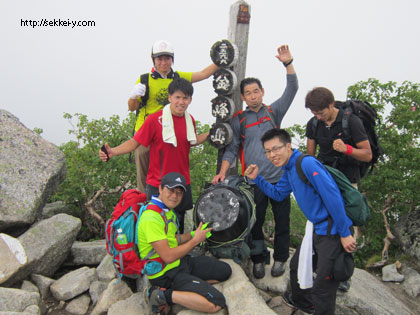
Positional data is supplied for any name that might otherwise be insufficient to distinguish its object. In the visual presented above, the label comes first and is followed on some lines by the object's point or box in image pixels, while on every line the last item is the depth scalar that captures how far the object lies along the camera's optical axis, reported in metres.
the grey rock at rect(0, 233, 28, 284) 5.38
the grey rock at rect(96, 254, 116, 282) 6.03
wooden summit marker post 5.66
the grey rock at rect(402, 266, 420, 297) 6.72
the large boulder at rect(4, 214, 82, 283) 6.04
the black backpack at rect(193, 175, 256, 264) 4.99
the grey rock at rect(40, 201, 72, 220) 8.37
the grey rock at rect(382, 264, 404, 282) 7.11
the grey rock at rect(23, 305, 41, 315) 4.82
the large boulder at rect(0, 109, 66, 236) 6.29
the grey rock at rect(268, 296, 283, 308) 4.97
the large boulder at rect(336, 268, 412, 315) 5.14
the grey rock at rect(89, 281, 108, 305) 5.68
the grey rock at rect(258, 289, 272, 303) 5.05
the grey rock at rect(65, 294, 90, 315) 5.55
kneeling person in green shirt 4.02
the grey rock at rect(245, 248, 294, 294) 5.23
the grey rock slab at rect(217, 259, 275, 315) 4.05
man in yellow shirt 5.19
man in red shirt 4.79
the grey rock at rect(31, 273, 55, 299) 5.90
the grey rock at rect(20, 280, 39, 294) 5.71
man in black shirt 4.24
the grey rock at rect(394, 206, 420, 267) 7.32
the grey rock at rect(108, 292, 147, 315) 4.52
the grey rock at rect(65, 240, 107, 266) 6.87
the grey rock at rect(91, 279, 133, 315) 4.98
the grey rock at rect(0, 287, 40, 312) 4.73
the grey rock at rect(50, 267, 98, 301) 5.75
